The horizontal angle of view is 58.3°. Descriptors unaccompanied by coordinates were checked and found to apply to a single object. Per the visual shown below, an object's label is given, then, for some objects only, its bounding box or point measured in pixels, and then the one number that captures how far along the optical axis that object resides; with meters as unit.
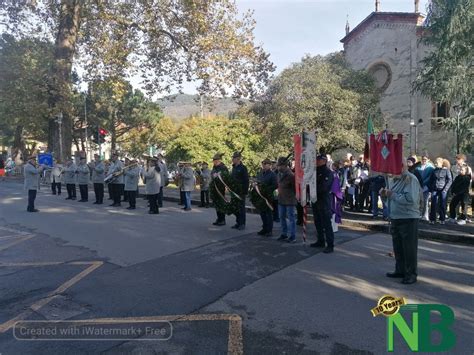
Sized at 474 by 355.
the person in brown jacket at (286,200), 8.82
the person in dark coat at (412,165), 9.48
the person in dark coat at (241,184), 10.30
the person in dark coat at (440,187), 11.05
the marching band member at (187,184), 13.80
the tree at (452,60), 19.98
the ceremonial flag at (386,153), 6.36
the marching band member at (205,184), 14.72
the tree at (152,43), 19.34
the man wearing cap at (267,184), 9.57
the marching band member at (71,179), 17.09
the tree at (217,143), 24.56
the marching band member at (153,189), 13.01
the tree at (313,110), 22.39
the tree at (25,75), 21.25
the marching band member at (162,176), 14.80
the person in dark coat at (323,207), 7.98
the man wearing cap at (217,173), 10.73
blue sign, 21.58
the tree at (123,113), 43.25
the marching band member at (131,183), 14.17
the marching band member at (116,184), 15.02
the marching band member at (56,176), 19.16
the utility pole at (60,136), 21.41
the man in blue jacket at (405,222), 6.09
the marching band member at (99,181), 15.47
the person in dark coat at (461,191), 11.00
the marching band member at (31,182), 13.37
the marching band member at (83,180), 16.48
